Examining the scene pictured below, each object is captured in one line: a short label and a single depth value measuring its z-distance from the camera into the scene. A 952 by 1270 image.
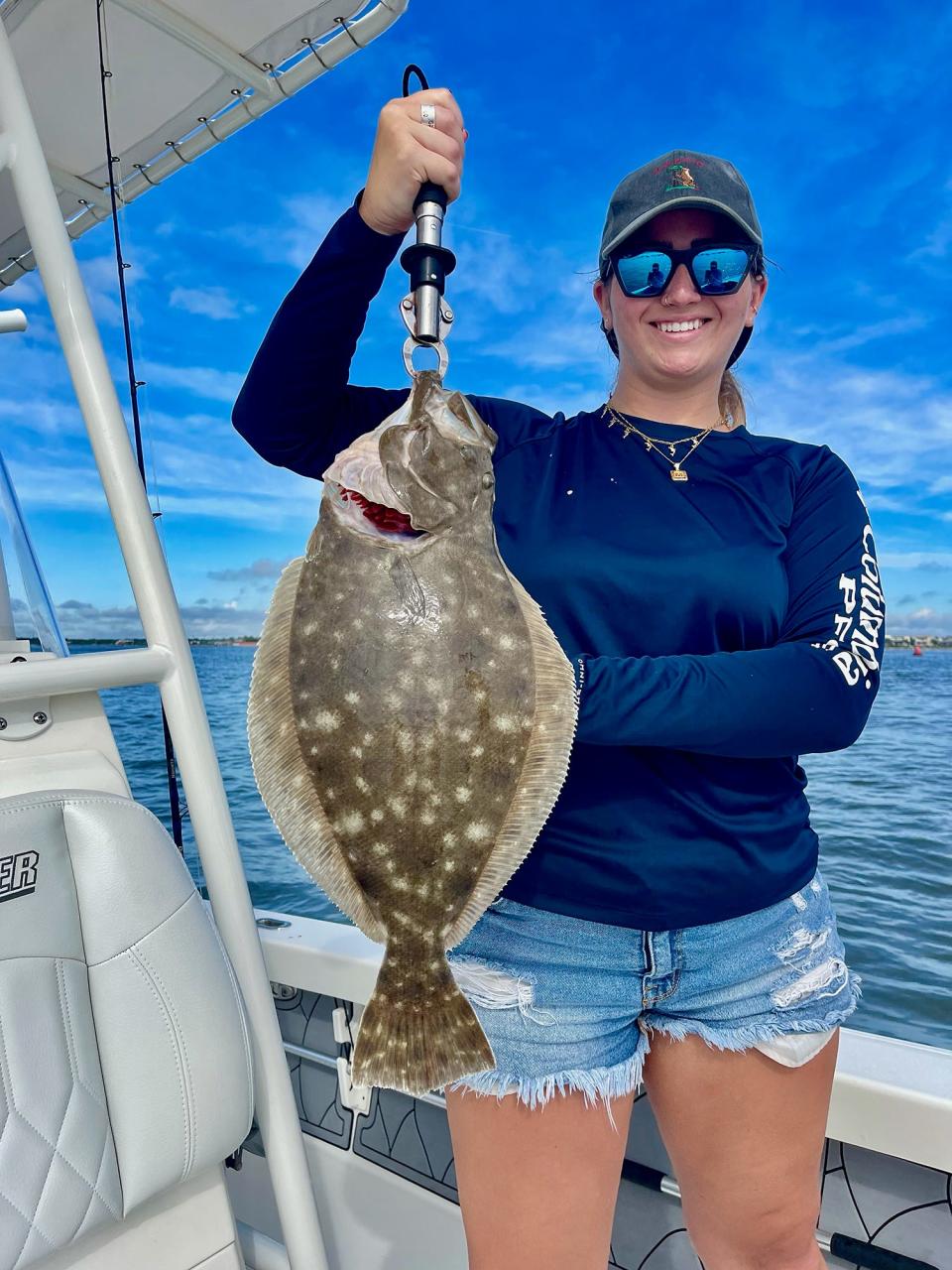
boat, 1.36
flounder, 1.01
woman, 1.27
